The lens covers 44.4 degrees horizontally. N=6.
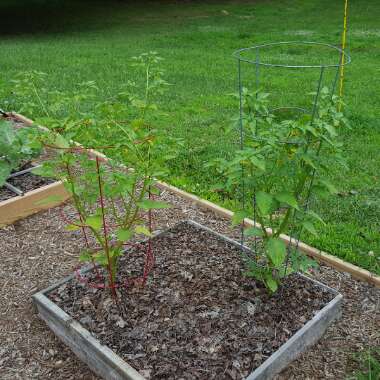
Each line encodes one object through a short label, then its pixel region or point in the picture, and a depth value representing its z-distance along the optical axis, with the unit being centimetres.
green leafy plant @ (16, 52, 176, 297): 244
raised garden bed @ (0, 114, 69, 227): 396
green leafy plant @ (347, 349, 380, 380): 247
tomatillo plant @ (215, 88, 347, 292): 236
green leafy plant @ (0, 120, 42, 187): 423
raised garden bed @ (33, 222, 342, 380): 248
